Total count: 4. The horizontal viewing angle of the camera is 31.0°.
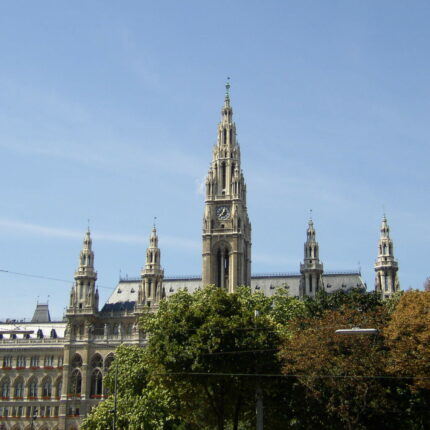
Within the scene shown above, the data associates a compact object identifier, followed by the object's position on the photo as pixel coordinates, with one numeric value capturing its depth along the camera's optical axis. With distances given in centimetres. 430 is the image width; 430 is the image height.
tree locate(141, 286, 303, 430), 5350
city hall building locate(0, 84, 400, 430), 11569
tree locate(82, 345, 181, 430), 6644
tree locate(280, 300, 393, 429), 5025
